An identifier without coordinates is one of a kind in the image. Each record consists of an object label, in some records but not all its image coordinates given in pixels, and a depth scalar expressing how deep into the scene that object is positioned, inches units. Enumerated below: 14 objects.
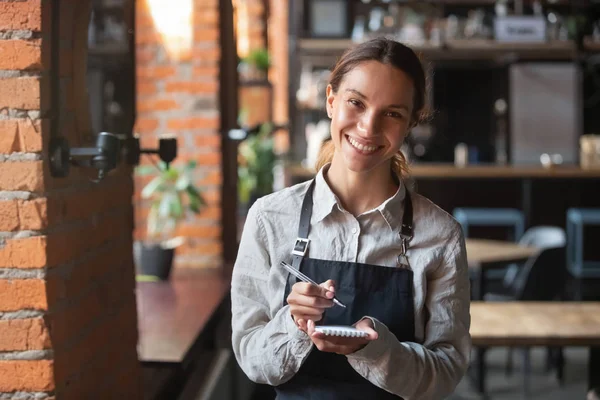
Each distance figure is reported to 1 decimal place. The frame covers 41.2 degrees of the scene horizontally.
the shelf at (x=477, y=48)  289.6
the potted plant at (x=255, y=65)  253.8
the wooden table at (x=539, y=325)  101.3
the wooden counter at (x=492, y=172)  262.4
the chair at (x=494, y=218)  261.0
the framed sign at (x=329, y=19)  300.0
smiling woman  54.8
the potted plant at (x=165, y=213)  135.7
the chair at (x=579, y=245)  261.7
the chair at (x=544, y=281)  163.8
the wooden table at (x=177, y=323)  90.5
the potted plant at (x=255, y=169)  232.1
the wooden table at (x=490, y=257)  177.0
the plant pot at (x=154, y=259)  134.5
